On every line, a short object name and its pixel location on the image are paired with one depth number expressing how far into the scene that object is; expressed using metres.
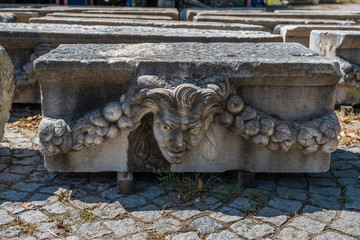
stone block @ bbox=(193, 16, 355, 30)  6.48
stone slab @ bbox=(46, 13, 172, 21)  6.98
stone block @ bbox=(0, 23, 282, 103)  4.48
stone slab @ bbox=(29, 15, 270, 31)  5.73
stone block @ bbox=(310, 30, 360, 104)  4.54
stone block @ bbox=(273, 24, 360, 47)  5.50
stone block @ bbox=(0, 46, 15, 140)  3.15
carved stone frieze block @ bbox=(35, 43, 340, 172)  2.73
